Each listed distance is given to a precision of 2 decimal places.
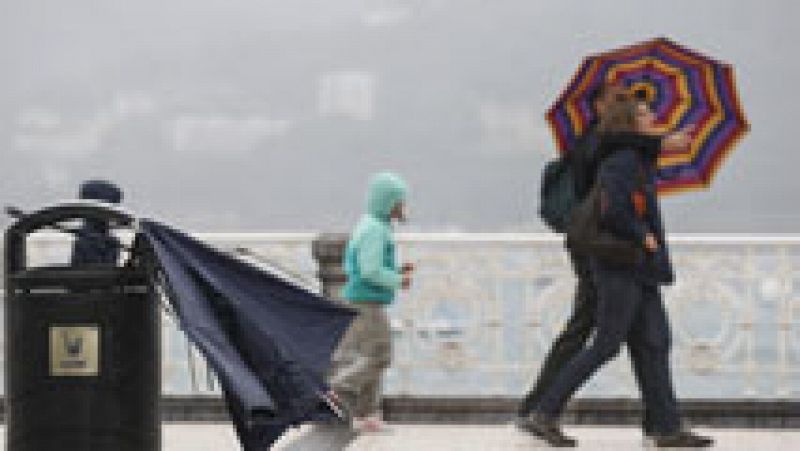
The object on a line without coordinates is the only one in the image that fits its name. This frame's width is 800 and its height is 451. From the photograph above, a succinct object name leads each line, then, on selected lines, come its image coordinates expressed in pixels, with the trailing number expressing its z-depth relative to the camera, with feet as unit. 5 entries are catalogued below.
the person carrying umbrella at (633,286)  53.88
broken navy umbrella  35.65
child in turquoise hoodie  58.95
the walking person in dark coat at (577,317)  56.34
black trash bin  35.14
